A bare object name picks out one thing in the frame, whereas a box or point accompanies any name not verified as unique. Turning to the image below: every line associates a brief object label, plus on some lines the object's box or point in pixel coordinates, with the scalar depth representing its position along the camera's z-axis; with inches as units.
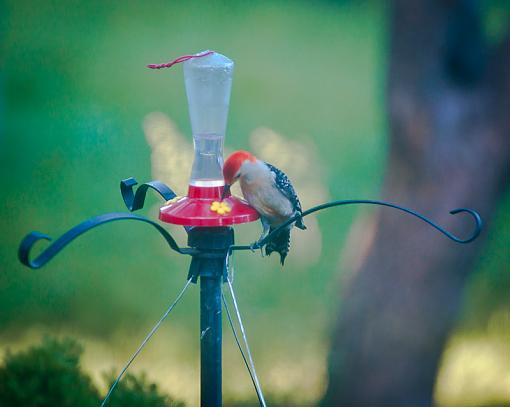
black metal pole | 444.7
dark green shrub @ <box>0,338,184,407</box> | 455.1
